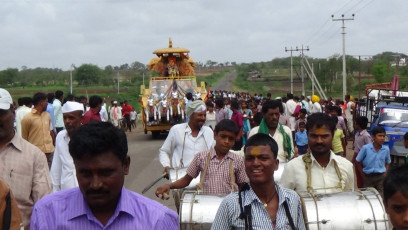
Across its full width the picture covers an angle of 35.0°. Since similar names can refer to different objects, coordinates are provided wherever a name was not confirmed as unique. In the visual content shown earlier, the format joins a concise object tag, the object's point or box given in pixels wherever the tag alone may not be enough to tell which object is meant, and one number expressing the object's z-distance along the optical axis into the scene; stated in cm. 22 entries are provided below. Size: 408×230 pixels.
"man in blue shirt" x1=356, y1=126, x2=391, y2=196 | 830
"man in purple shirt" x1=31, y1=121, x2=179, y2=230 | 250
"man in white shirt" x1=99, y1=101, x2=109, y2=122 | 1625
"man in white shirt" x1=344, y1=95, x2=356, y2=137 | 2133
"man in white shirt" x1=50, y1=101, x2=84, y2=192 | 578
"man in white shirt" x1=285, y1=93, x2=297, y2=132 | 1812
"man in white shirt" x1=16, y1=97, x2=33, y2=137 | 1145
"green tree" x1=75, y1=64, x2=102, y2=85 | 8631
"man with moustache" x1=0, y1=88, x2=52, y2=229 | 446
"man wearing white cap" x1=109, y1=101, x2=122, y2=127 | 2486
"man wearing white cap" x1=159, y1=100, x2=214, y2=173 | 695
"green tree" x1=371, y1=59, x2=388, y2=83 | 5826
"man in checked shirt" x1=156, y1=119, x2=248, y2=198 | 543
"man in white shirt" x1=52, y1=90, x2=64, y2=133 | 1333
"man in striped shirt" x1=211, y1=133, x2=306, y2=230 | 349
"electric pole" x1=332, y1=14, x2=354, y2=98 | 3775
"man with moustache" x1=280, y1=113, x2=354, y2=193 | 473
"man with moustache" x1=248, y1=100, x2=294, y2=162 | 696
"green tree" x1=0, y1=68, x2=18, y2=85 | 8800
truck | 1365
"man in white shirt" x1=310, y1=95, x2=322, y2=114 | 2000
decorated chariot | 2155
